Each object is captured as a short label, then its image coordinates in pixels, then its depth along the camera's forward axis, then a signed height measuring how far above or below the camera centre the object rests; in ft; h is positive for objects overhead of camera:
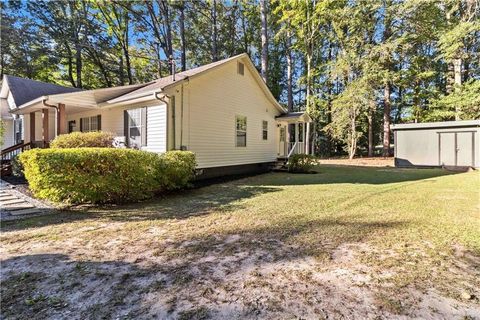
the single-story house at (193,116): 31.61 +5.85
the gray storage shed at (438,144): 46.01 +2.21
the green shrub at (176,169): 24.07 -1.11
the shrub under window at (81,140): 30.55 +1.89
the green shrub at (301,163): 42.69 -1.06
